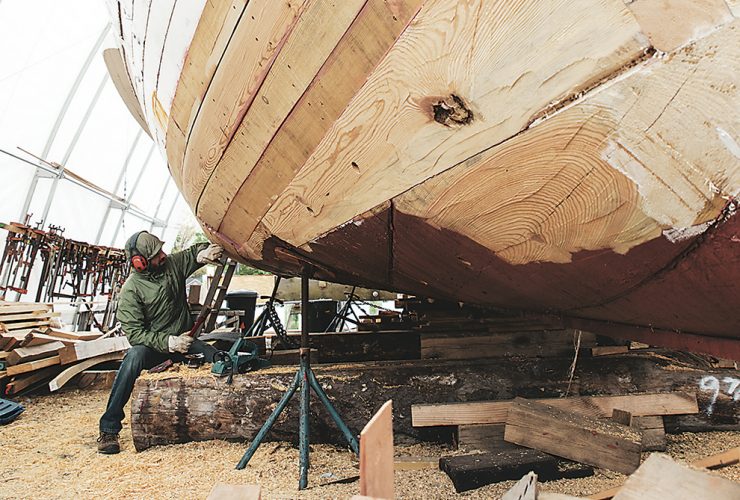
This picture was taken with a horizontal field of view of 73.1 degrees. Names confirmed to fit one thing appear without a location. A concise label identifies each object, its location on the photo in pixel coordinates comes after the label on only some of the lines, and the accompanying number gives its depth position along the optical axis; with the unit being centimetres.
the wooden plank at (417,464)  222
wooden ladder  368
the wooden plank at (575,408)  225
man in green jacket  284
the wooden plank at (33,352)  401
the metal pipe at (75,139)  916
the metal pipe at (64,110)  872
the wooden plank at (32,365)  393
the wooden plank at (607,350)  270
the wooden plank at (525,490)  112
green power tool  266
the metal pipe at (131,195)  1205
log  251
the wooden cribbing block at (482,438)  224
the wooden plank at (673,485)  100
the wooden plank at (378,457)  81
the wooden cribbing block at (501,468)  198
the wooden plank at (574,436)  203
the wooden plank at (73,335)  480
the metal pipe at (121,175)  1151
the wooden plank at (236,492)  97
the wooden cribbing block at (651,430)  231
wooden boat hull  75
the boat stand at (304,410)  225
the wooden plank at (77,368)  403
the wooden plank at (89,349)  444
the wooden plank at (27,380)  402
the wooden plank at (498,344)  269
